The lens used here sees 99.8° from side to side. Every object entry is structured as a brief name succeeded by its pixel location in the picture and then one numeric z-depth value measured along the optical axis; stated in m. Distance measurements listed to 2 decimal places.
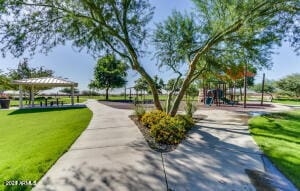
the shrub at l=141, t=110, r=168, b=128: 5.04
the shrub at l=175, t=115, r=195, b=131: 4.94
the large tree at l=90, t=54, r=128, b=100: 20.79
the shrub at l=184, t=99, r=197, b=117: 6.21
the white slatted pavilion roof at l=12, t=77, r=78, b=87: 11.90
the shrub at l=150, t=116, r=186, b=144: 3.89
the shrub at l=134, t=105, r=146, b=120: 6.33
